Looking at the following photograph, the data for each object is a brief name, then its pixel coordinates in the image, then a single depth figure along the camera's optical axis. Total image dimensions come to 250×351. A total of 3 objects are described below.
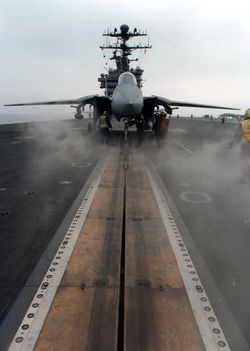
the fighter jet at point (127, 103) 15.06
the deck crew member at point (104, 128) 20.16
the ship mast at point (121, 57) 43.41
